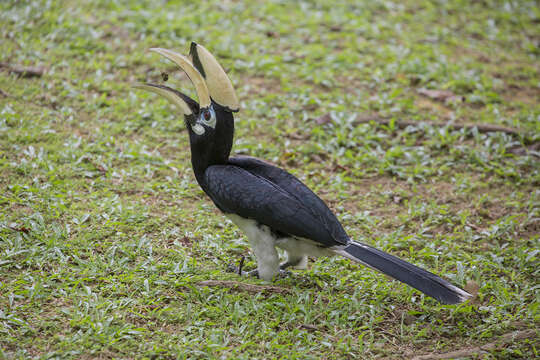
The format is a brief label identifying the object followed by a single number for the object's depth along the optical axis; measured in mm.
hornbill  8211
